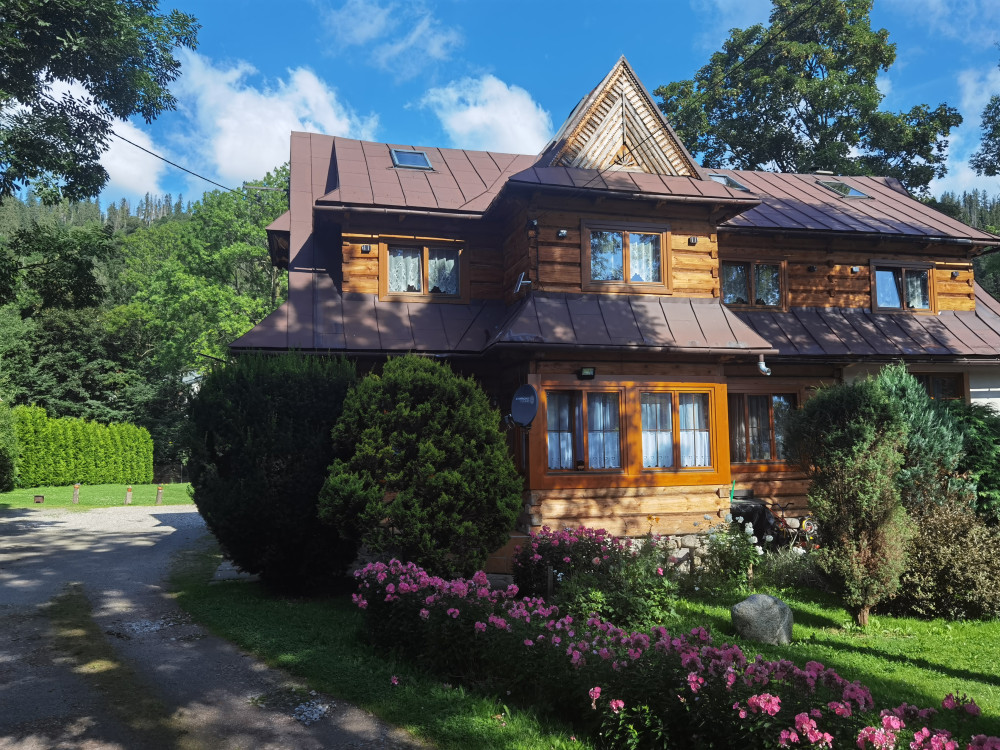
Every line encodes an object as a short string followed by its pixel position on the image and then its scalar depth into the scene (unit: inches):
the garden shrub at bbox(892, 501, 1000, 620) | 370.6
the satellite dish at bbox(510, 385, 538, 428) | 434.9
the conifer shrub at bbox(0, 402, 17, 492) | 1021.8
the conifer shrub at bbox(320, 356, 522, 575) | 344.2
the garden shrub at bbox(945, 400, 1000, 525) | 460.1
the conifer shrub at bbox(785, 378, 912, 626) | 349.1
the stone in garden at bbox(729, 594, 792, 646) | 329.1
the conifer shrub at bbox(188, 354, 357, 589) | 369.1
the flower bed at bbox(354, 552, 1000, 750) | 172.7
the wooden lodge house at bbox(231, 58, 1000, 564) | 502.6
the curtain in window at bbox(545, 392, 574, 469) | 496.7
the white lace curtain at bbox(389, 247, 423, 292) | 586.9
